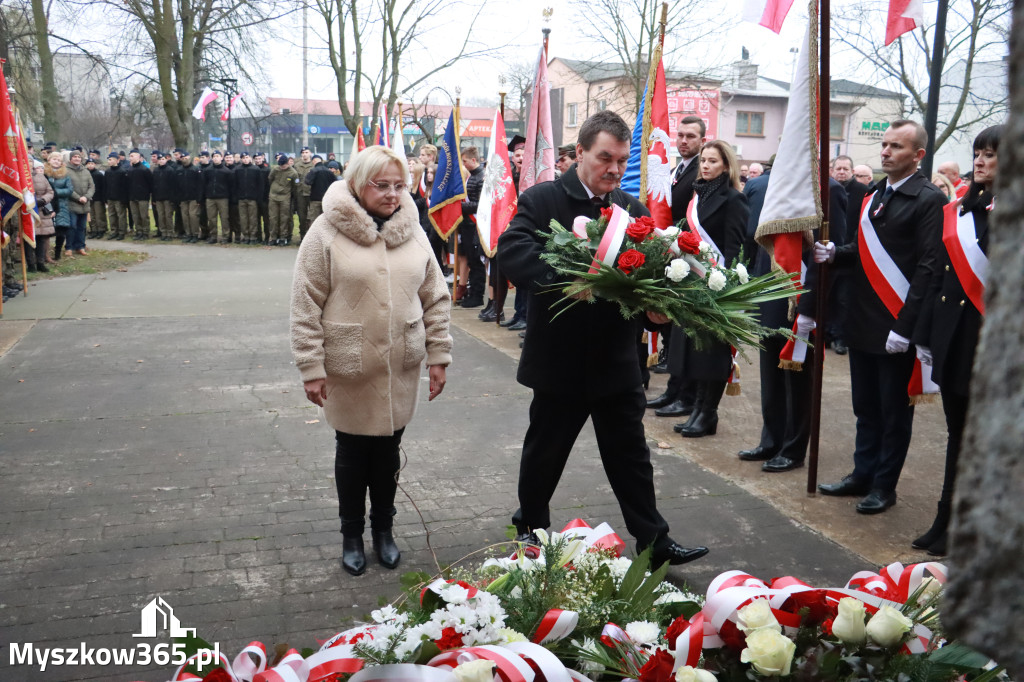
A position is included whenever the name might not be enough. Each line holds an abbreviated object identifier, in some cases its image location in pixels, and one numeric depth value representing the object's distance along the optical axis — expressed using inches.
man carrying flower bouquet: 155.6
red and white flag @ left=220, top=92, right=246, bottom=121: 1121.6
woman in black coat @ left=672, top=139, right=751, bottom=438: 249.8
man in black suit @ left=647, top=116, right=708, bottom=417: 278.2
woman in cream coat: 154.8
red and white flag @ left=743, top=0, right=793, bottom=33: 211.8
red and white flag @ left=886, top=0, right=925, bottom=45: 215.9
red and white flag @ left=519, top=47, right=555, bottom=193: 389.1
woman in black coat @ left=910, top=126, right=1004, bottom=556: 166.9
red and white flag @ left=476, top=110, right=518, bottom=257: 448.5
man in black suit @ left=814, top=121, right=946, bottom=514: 192.9
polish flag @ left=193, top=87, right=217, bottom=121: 1107.3
